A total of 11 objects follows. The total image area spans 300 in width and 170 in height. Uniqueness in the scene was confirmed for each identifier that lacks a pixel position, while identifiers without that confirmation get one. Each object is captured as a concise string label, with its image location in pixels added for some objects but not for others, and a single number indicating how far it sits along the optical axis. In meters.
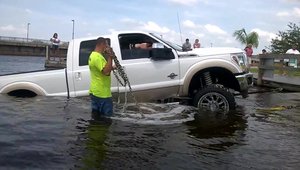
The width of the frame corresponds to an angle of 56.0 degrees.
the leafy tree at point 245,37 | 32.08
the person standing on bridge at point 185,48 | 6.25
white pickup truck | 5.87
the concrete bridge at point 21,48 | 44.85
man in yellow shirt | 4.92
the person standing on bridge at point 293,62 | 12.09
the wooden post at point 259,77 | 10.68
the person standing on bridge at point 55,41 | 17.35
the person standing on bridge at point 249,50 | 13.79
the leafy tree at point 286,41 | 24.37
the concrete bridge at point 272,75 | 9.66
